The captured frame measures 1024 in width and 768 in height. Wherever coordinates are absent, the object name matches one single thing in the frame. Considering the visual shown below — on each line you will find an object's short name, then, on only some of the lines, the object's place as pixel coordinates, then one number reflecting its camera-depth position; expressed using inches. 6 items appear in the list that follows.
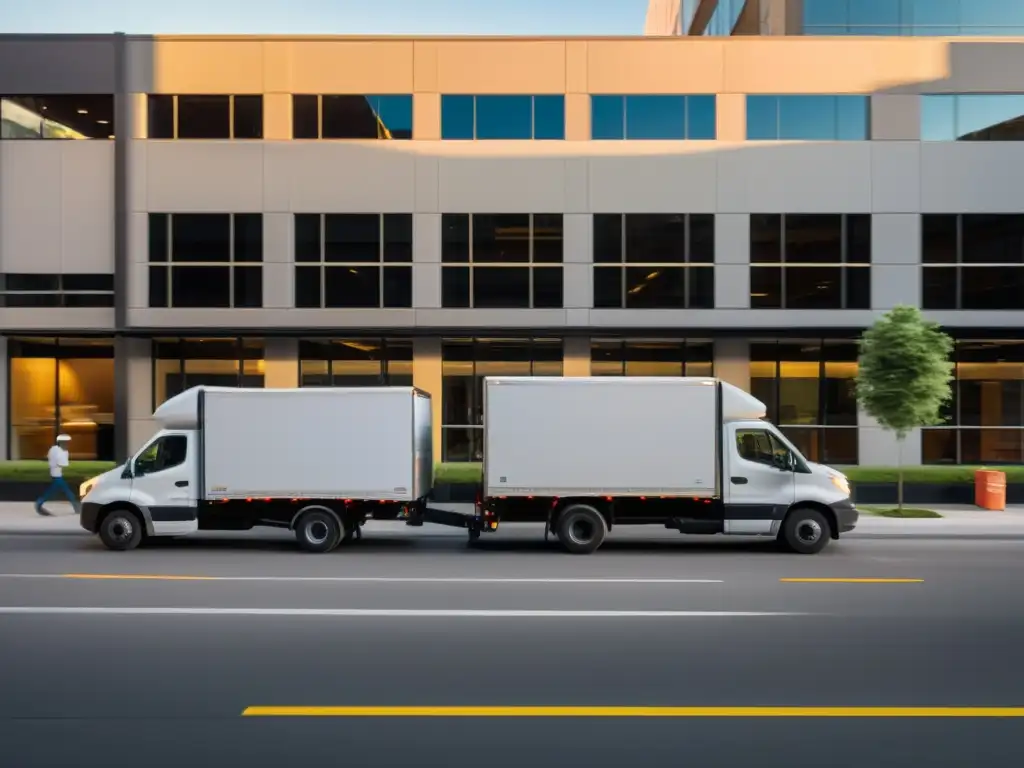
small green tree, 723.4
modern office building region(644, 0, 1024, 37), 948.0
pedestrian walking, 702.1
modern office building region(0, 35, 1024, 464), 907.4
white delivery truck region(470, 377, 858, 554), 546.9
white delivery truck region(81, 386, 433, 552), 552.1
